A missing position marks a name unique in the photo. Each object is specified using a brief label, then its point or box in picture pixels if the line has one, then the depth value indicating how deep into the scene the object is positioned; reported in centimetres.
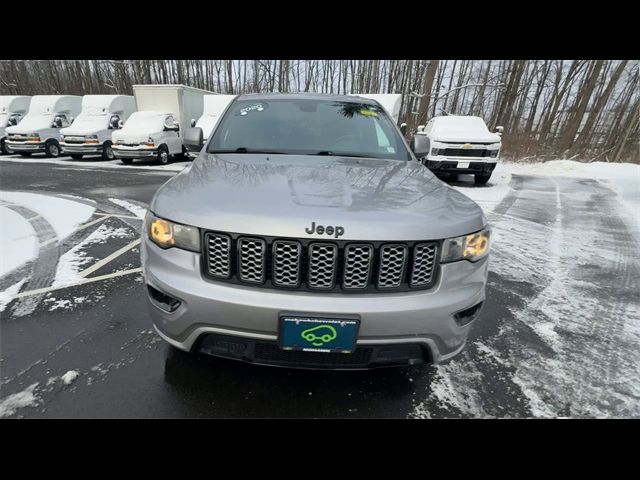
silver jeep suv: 167
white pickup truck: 966
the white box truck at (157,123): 1271
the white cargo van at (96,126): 1398
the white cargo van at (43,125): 1487
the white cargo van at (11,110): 1696
